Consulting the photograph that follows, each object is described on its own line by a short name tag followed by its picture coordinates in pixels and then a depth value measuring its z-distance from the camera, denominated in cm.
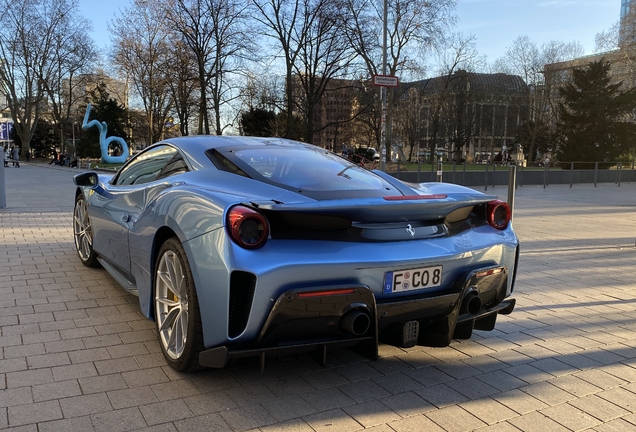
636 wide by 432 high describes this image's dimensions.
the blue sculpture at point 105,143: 3541
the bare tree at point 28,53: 5056
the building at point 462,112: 5753
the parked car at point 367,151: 6457
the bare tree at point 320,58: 2903
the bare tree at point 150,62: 3272
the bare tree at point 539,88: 5844
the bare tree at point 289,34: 2914
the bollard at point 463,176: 2475
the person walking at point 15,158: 3951
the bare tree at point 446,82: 4646
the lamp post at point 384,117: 1992
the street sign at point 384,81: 1459
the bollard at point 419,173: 2381
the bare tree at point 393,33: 3059
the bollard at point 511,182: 691
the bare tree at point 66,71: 5278
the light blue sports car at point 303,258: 251
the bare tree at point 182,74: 3008
